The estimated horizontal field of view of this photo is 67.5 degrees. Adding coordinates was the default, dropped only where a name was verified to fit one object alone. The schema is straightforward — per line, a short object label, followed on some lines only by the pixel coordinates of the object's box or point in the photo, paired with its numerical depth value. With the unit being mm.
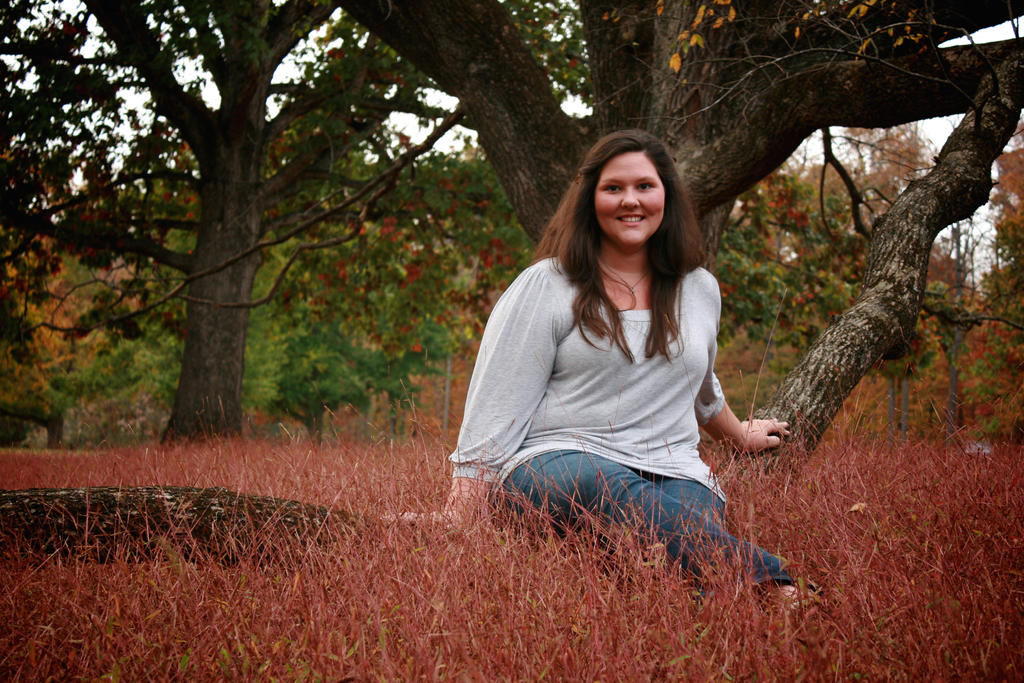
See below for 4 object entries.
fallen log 2535
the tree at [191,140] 8125
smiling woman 2629
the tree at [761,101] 4156
